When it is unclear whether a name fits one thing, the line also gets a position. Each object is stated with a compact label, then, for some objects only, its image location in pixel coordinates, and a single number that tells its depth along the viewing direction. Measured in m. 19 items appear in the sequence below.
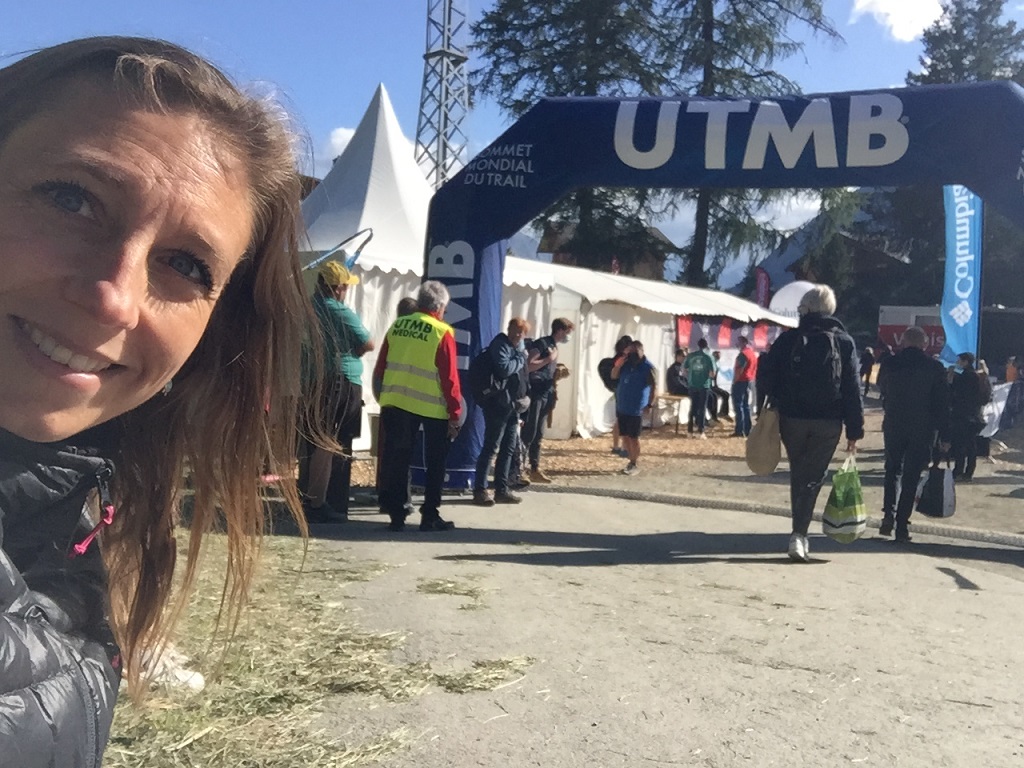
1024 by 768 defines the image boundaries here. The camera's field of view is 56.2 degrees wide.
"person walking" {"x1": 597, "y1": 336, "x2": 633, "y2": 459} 13.07
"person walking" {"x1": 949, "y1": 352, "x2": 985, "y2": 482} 12.60
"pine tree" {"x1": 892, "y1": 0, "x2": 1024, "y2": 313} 43.62
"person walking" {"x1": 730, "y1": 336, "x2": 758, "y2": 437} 17.66
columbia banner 11.01
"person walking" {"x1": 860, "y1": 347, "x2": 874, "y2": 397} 27.22
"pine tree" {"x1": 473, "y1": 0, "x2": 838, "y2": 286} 28.70
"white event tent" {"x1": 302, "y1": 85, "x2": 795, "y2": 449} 11.34
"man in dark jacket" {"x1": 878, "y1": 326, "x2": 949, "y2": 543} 7.98
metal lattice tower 27.97
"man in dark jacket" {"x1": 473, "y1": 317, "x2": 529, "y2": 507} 8.44
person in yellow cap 7.04
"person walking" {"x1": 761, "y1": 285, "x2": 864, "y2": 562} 6.94
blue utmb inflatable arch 7.32
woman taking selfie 1.03
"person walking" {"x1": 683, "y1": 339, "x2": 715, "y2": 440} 17.31
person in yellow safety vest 7.27
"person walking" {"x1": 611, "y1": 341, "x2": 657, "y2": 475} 12.02
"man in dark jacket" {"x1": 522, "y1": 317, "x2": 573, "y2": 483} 10.06
